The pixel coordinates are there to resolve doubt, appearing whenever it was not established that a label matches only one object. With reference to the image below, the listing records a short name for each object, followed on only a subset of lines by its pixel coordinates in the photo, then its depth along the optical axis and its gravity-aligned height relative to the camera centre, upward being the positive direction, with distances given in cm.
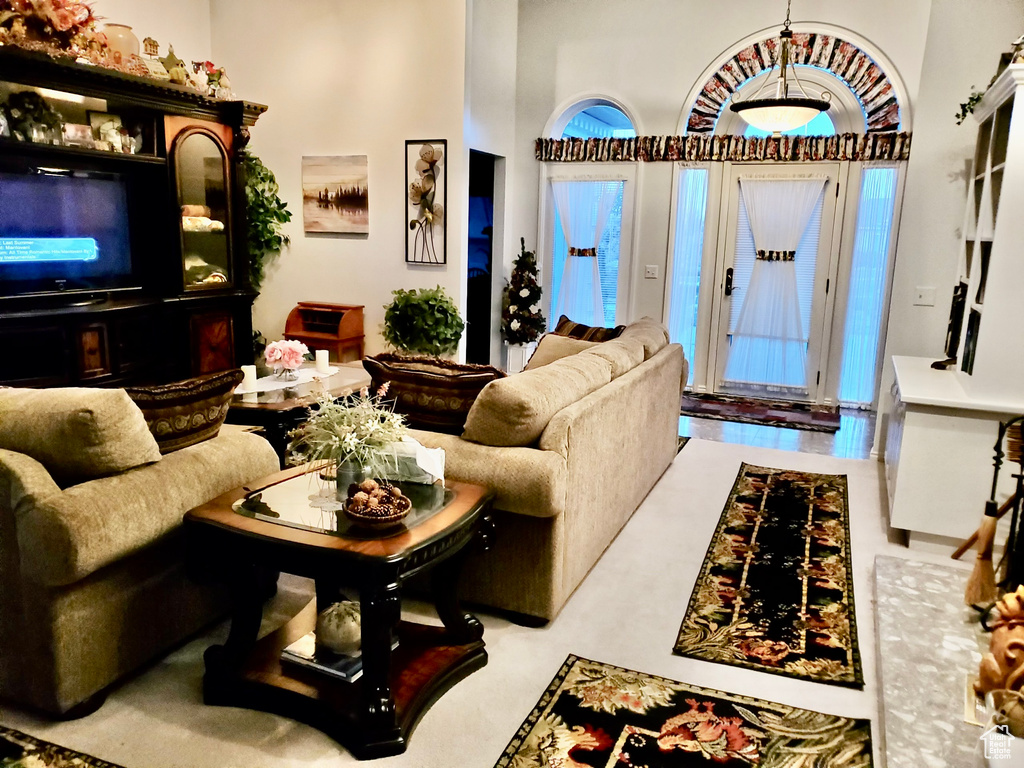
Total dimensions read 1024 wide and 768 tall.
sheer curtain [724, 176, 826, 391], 682 -35
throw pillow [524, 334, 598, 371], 453 -58
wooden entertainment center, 485 -3
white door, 679 -43
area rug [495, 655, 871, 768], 223 -144
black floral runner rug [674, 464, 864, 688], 280 -143
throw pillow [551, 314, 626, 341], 473 -50
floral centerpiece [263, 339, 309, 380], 431 -63
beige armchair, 220 -88
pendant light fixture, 479 +93
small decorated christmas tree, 756 -53
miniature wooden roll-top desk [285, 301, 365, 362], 659 -72
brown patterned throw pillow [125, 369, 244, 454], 251 -56
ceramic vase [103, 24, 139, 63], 535 +137
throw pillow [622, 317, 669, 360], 448 -49
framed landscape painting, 676 +44
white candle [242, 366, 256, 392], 428 -77
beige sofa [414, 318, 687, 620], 284 -84
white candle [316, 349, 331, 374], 475 -73
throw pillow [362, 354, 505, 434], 310 -56
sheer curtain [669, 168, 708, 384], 712 -3
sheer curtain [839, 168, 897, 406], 653 -25
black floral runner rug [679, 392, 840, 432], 633 -134
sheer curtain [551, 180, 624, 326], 749 +12
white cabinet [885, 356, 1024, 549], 359 -95
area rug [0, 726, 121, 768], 214 -145
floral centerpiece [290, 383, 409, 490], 244 -61
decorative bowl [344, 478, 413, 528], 222 -76
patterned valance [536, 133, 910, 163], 640 +94
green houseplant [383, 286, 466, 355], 636 -62
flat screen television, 486 +3
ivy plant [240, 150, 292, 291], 675 +26
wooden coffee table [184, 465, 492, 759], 216 -106
